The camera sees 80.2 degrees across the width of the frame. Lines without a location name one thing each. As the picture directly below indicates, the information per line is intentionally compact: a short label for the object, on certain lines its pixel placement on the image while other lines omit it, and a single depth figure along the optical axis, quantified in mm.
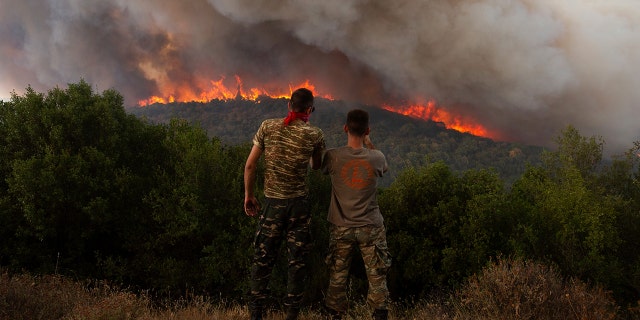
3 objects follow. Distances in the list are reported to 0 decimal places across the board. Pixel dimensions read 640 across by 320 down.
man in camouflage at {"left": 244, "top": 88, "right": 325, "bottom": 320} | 5289
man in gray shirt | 5531
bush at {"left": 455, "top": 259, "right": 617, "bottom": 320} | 6246
